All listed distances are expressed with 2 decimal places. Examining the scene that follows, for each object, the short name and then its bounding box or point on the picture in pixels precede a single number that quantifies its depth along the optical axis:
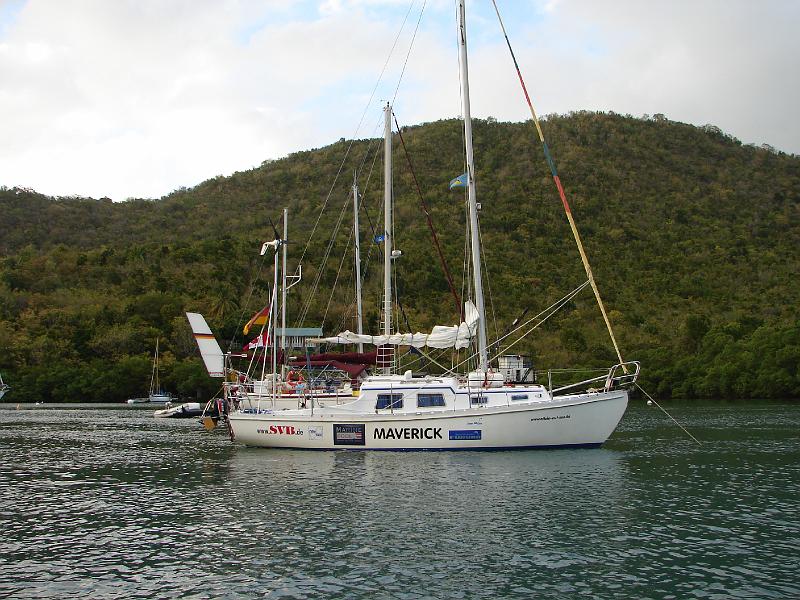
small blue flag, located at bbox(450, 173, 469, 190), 36.47
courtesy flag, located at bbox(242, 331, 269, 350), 46.49
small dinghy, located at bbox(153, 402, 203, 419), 72.75
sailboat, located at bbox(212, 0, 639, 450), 34.47
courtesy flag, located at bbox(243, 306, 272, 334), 43.88
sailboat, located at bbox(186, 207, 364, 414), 39.91
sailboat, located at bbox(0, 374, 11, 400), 98.06
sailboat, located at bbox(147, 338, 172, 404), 95.50
